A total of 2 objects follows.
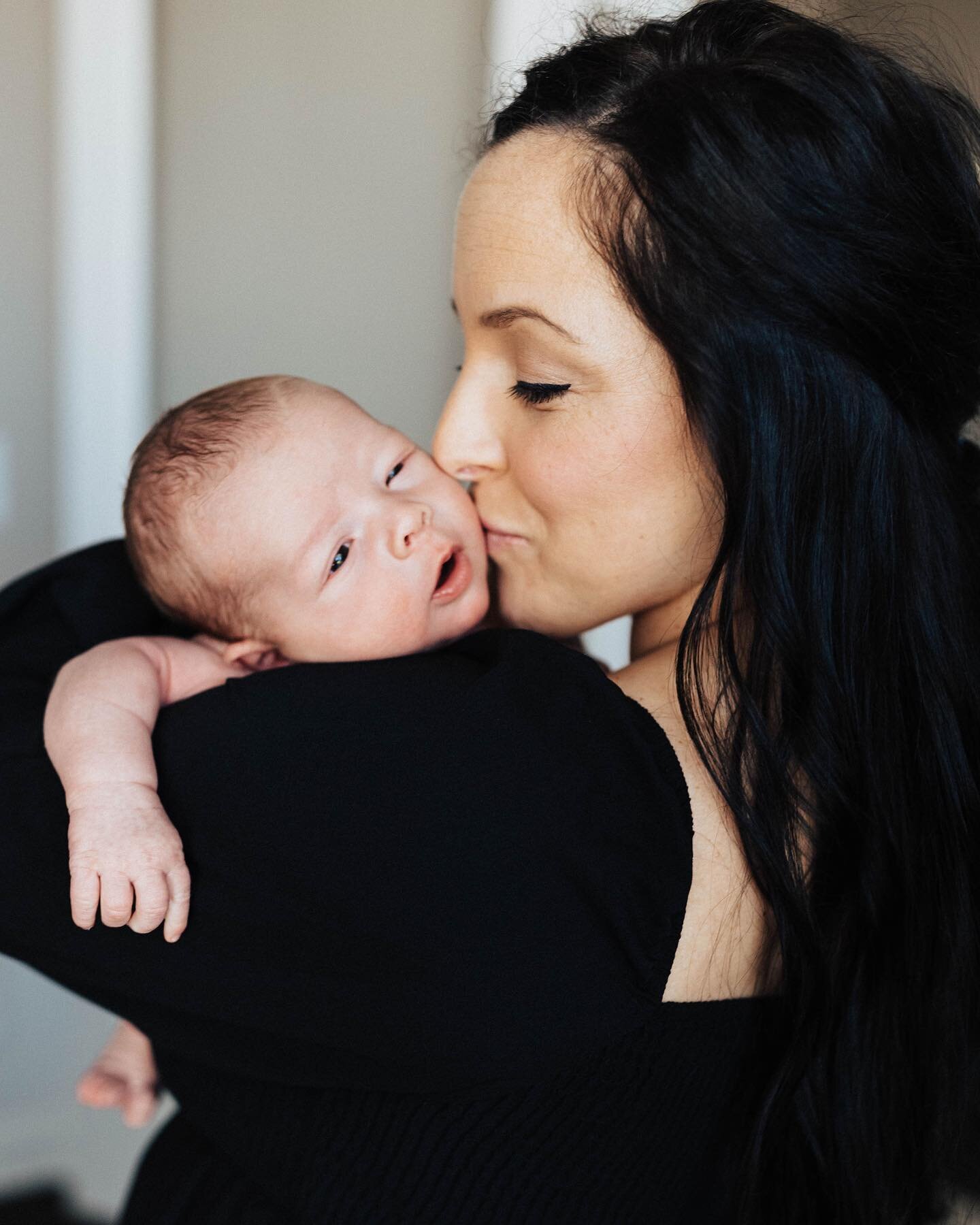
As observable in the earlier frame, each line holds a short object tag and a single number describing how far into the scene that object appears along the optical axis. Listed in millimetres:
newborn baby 667
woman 551
